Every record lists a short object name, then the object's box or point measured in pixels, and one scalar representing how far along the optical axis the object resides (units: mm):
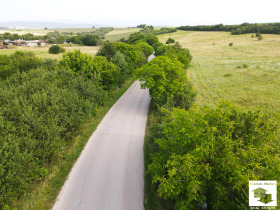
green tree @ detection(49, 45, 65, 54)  77938
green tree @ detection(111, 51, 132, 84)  33122
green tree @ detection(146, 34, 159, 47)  79375
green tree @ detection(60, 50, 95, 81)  25281
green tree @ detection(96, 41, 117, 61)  37781
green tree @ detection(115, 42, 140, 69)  39125
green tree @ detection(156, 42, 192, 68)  35031
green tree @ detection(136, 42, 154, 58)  53762
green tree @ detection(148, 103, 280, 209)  7938
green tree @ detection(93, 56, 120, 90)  27328
